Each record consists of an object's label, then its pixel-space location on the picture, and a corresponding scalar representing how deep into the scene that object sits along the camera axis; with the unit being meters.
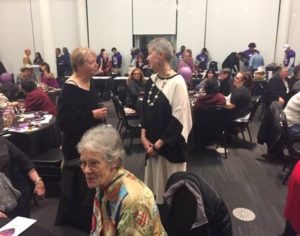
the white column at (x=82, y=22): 10.77
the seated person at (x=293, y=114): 3.81
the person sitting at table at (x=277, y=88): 5.75
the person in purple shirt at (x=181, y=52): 10.01
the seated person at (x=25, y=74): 5.85
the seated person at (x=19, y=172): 2.08
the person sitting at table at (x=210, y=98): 4.14
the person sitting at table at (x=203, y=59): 10.02
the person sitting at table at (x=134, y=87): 5.72
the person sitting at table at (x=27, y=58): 10.35
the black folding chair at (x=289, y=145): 3.44
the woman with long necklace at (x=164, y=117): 2.37
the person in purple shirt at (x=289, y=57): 9.18
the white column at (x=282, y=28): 9.32
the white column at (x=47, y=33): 9.91
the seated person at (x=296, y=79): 5.25
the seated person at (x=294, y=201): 1.93
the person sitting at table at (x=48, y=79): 7.25
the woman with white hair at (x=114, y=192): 1.32
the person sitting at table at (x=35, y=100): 4.18
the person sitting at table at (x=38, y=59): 10.54
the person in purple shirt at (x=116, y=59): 10.81
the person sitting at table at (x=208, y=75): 6.15
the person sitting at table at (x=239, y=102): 4.43
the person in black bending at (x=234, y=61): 9.81
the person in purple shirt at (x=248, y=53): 9.59
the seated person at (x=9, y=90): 5.89
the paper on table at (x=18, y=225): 1.51
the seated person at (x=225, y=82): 5.82
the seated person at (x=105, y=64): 10.22
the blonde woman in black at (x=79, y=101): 2.24
